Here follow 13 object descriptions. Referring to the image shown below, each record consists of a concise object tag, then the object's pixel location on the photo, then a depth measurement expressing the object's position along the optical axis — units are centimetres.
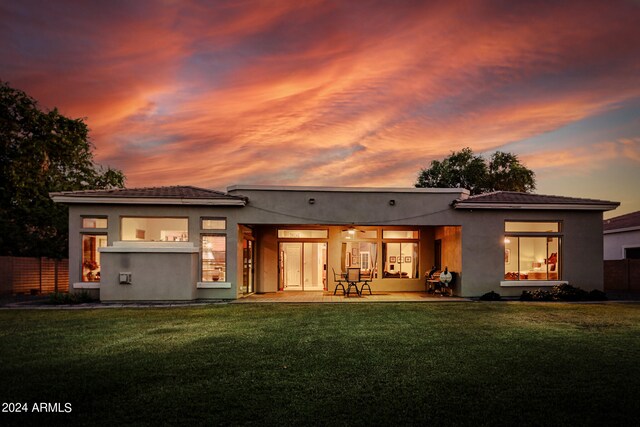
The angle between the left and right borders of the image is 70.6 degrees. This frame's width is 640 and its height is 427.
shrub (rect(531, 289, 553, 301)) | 1455
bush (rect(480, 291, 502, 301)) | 1466
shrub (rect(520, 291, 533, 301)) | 1471
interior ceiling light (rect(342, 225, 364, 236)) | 1655
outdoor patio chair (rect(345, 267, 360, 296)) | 1564
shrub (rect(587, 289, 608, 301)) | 1455
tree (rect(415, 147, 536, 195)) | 3475
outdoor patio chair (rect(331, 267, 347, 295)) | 1700
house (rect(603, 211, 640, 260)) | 2248
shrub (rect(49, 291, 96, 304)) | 1370
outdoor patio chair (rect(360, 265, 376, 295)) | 1795
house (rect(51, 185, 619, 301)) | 1416
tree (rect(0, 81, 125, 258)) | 2062
